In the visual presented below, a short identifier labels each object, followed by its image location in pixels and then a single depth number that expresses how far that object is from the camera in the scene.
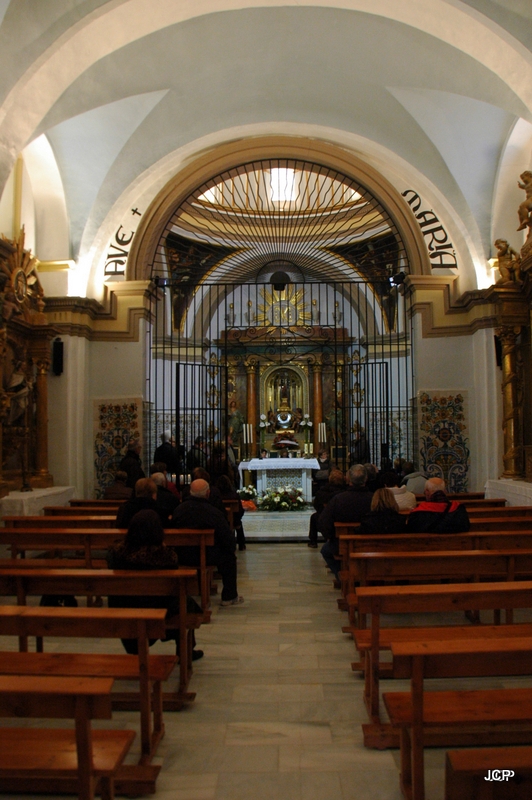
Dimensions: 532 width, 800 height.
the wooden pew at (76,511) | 7.46
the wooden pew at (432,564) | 4.16
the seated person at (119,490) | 8.27
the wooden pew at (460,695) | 2.37
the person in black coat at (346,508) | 6.05
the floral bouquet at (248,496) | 12.56
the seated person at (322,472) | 10.34
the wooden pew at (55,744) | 2.08
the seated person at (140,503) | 4.78
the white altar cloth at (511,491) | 7.96
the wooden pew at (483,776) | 2.02
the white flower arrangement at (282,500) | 12.35
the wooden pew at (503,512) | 6.84
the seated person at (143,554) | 3.85
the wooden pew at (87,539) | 5.20
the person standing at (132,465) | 9.07
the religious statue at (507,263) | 8.91
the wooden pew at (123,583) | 3.68
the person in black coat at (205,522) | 5.46
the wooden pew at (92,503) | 8.00
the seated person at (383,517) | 5.12
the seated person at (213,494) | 6.32
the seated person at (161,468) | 7.16
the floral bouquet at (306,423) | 17.27
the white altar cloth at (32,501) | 7.65
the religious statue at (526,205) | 8.34
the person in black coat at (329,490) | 7.39
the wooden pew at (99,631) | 2.87
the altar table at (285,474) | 12.99
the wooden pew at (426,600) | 3.27
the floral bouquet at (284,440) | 16.39
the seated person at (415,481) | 8.08
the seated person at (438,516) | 5.13
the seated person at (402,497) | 6.34
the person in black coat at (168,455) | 10.16
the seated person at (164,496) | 6.39
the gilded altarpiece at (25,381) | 8.45
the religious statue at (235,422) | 17.53
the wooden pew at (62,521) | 6.39
